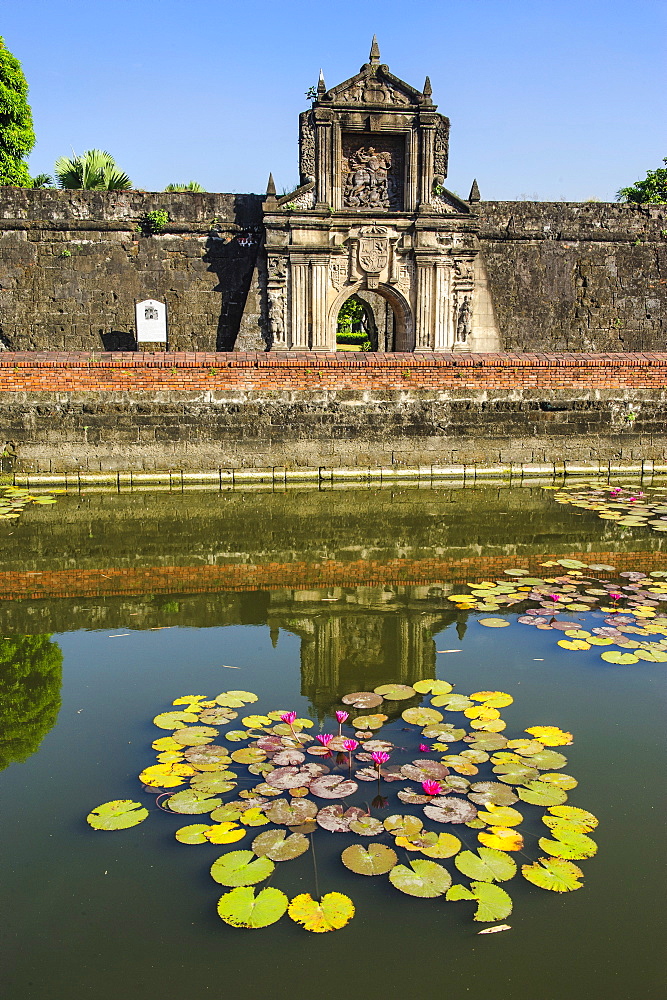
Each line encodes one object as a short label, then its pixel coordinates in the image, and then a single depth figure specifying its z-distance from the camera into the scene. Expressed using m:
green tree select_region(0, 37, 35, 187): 22.31
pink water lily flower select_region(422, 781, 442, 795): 3.15
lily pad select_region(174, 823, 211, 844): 2.93
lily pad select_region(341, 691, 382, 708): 4.04
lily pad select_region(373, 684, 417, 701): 4.12
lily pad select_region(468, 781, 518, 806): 3.13
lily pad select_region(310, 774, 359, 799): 3.16
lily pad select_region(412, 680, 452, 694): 4.18
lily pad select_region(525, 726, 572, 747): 3.64
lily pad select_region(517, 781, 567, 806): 3.14
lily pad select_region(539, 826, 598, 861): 2.86
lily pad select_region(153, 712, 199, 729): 3.79
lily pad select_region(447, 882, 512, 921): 2.56
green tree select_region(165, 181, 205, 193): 25.42
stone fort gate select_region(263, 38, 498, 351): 15.13
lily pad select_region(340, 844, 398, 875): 2.75
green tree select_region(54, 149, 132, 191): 21.34
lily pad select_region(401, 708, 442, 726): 3.82
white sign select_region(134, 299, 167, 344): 14.94
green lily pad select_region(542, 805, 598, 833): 3.01
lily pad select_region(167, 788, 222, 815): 3.10
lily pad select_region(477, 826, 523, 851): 2.86
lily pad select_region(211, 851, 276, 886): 2.71
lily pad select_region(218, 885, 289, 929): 2.54
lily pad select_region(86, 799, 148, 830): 3.04
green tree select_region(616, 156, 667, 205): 23.27
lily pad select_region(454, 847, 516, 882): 2.71
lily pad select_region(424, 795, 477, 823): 3.01
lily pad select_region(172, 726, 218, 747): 3.61
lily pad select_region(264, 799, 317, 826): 3.02
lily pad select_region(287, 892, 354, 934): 2.51
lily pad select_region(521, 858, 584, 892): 2.70
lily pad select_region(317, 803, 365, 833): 2.97
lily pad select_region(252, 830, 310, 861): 2.82
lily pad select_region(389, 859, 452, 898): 2.65
